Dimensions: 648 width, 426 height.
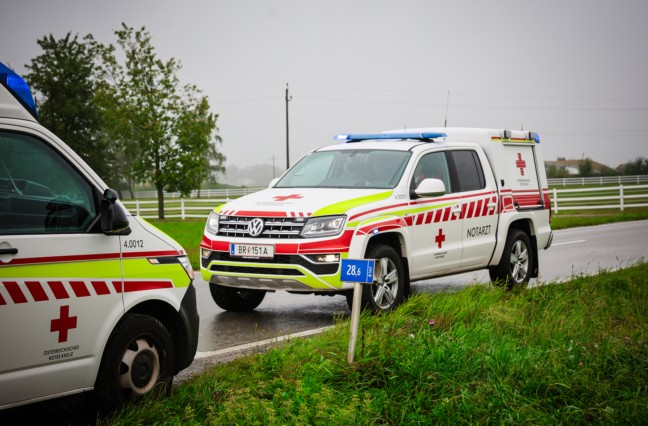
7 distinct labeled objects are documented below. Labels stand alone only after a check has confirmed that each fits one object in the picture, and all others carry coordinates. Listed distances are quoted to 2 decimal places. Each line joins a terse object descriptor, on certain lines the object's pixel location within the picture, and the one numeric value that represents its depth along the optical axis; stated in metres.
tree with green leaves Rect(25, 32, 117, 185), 55.35
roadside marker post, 6.42
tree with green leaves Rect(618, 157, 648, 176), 100.00
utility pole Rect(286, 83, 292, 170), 58.66
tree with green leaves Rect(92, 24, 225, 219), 42.19
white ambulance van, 4.75
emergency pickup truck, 8.98
